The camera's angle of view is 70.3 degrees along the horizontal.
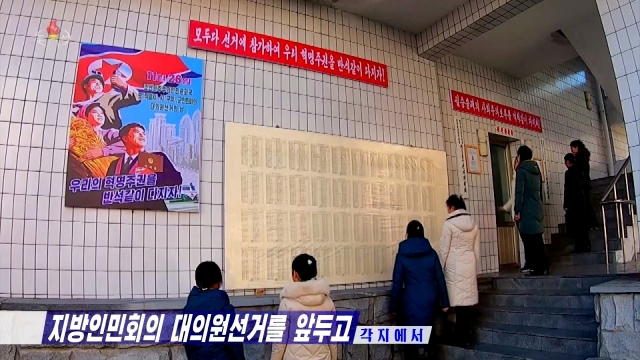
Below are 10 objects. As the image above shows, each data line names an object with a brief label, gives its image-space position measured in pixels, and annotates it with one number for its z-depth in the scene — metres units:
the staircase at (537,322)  3.81
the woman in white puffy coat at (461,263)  4.29
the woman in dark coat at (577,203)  5.99
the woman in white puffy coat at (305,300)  2.70
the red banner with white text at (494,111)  6.29
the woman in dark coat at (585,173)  6.05
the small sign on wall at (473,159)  6.18
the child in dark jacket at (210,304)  2.65
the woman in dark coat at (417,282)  4.20
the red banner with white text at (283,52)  4.39
